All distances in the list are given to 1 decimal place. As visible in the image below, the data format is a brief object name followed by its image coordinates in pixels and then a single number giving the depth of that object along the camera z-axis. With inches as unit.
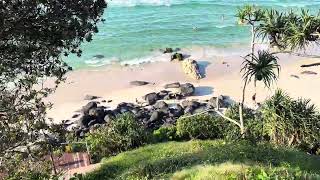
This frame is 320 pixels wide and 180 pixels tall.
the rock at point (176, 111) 1134.5
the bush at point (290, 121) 851.4
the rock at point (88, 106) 1157.9
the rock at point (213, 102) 1170.6
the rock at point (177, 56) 1520.7
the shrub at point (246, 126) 922.1
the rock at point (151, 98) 1209.2
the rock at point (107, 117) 1087.6
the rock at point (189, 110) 1131.3
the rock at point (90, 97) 1259.8
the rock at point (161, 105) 1166.3
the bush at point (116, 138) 924.6
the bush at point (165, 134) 980.3
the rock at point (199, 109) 1129.4
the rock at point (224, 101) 1174.7
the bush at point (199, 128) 969.5
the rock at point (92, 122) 1115.3
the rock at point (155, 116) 1111.6
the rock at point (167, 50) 1608.0
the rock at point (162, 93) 1235.2
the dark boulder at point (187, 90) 1242.6
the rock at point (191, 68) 1378.0
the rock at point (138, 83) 1337.4
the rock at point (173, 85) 1298.1
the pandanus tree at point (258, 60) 818.8
